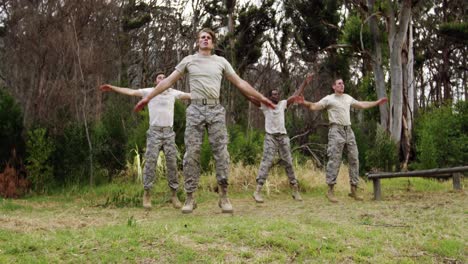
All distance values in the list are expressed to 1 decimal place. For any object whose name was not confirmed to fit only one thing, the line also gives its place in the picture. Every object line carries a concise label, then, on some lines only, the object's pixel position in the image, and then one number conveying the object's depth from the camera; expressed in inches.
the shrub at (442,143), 474.0
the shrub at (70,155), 398.6
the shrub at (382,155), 470.3
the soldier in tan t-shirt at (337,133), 298.0
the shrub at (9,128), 383.6
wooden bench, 314.3
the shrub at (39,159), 377.7
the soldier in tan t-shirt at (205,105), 222.1
